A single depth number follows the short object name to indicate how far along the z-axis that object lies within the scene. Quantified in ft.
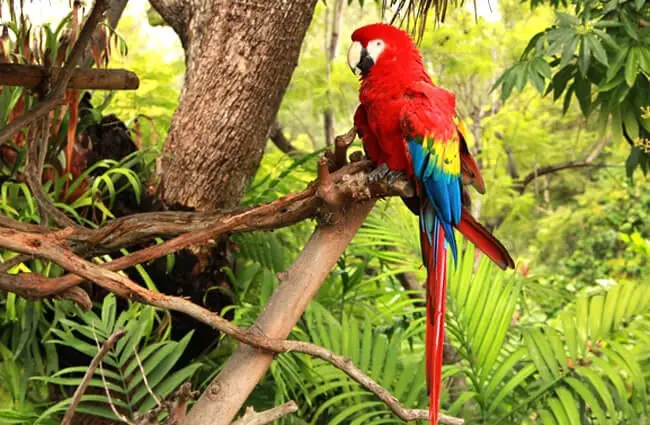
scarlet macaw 12.59
